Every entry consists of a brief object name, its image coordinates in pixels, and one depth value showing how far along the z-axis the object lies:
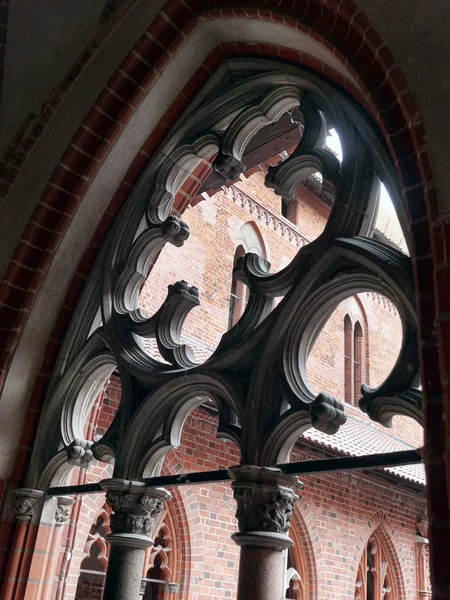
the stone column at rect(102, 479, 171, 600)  3.25
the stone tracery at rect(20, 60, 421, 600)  2.99
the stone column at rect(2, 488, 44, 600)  3.67
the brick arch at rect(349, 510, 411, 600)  10.53
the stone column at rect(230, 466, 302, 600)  2.79
